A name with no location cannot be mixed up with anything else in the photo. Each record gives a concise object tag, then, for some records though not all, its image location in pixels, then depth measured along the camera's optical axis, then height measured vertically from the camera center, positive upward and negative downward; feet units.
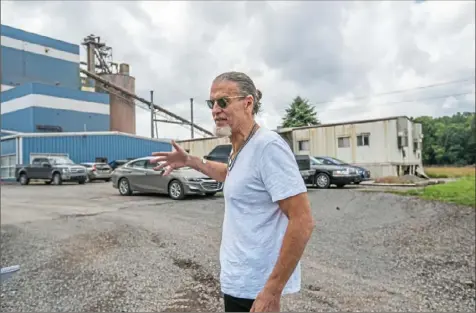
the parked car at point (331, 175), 51.78 -1.30
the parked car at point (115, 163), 80.75 +1.41
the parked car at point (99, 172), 74.43 -0.20
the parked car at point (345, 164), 53.98 +0.04
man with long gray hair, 5.25 -0.55
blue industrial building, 89.76 +16.80
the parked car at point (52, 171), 69.00 +0.17
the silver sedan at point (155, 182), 37.65 -1.23
